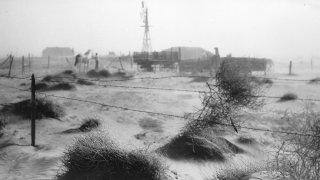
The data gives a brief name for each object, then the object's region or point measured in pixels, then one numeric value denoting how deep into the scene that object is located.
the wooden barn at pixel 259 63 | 28.14
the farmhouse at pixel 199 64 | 27.44
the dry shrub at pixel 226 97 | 7.99
